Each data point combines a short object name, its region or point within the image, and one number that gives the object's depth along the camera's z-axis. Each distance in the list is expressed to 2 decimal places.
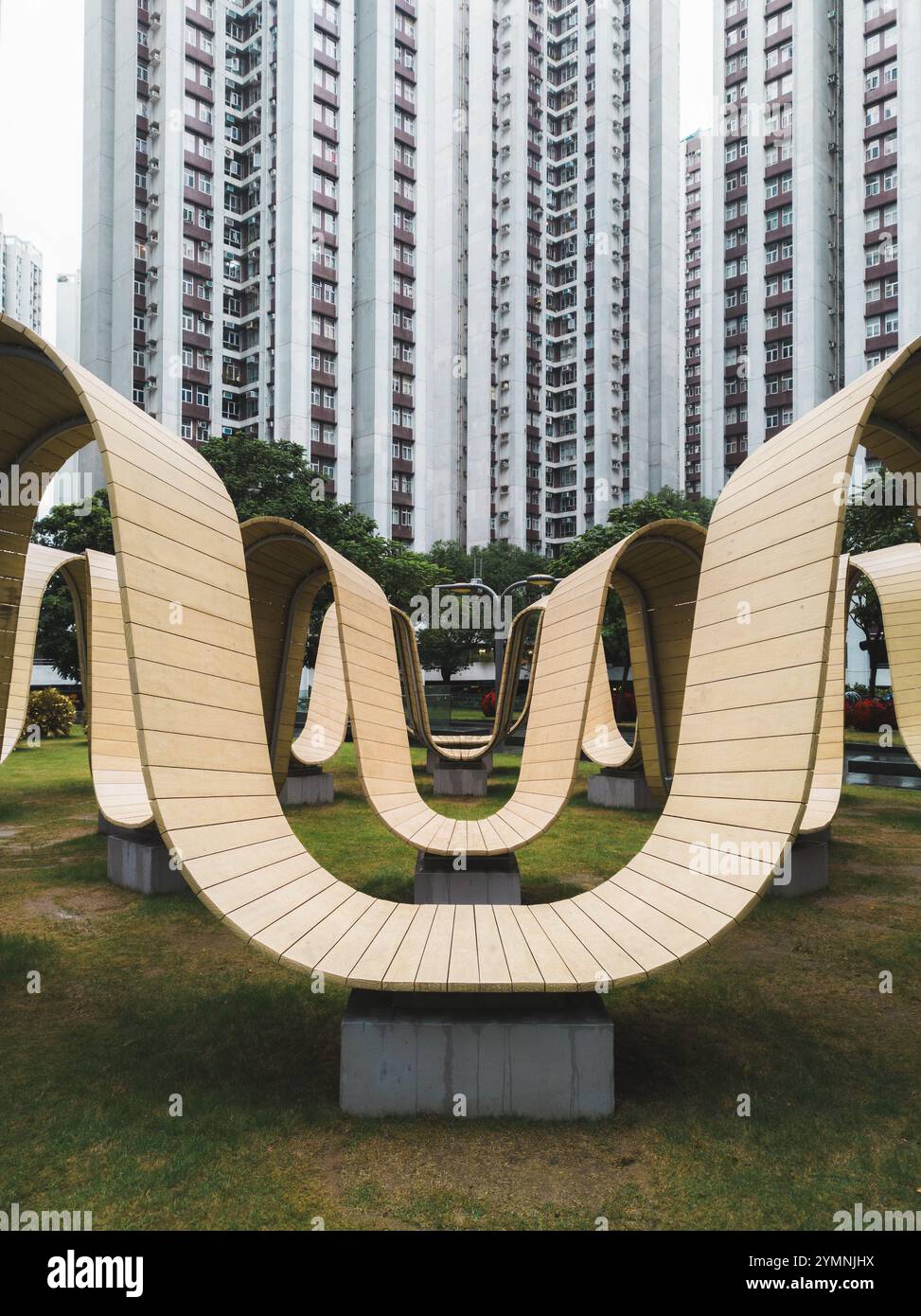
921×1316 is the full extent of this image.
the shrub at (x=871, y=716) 22.05
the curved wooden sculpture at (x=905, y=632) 10.13
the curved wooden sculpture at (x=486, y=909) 3.87
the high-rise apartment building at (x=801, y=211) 41.22
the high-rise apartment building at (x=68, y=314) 60.18
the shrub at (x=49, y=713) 23.75
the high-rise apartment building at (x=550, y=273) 57.50
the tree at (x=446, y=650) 37.38
